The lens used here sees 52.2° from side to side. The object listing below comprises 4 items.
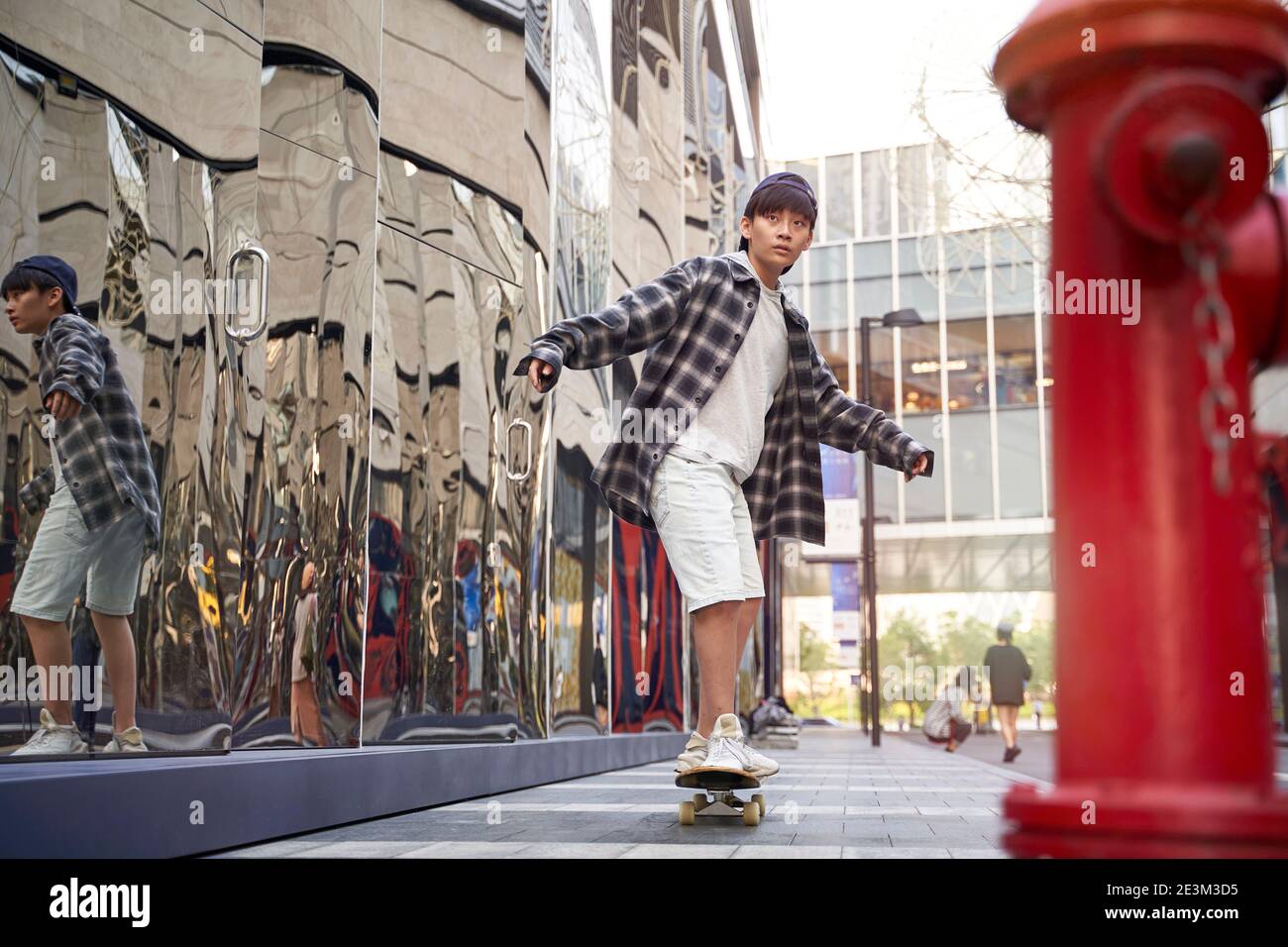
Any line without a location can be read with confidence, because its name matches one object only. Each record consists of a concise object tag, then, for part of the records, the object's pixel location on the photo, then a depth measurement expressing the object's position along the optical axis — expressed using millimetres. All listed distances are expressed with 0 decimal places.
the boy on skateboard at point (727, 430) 4195
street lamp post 22344
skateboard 4062
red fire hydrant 1464
